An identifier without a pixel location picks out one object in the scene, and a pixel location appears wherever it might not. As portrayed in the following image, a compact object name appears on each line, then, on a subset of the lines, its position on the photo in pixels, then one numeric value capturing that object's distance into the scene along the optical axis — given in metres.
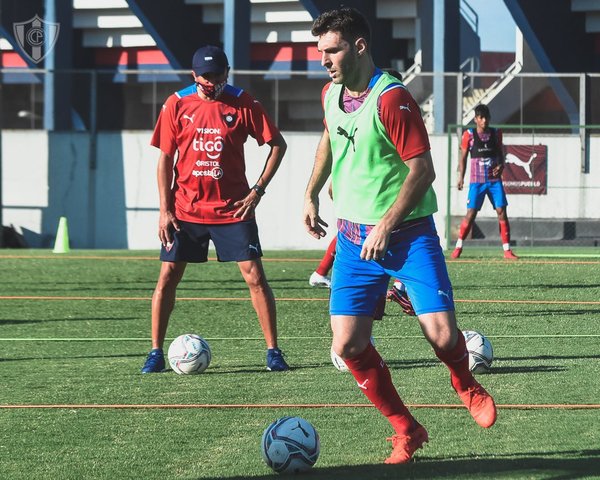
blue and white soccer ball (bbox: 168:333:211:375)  17.11
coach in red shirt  17.38
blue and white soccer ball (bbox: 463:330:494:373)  16.54
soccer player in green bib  11.30
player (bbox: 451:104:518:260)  36.62
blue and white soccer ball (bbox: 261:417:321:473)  11.10
